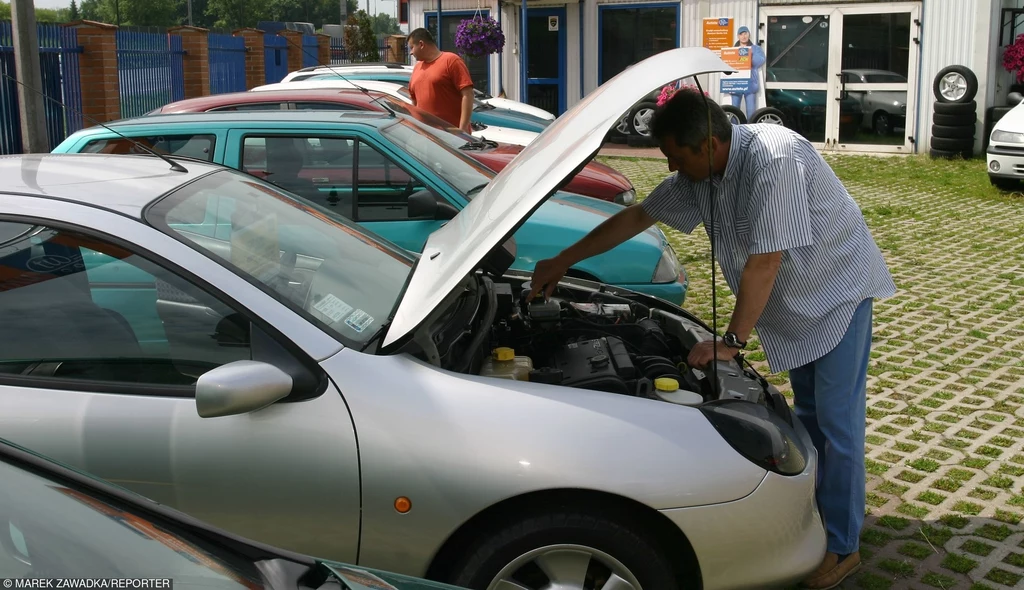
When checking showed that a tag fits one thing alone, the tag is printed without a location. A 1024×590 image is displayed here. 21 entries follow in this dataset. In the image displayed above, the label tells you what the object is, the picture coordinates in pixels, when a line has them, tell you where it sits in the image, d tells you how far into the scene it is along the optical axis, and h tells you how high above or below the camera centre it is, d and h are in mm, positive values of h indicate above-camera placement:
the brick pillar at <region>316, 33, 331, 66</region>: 23203 +824
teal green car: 5988 -535
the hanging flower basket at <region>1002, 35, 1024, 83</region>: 16203 +197
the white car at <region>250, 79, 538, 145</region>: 11491 -539
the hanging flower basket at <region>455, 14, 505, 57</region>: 18406 +757
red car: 7914 -217
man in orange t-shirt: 10125 -34
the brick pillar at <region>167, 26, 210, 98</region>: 17531 +419
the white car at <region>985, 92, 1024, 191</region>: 11898 -898
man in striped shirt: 3350 -654
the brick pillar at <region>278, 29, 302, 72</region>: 21047 +626
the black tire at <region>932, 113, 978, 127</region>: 15969 -752
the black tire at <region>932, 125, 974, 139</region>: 16031 -941
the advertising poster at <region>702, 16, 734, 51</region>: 18641 +779
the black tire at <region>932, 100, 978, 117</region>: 15898 -566
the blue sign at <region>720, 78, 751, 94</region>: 17969 -191
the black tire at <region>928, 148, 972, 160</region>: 16219 -1312
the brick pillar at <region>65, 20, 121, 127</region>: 14289 +282
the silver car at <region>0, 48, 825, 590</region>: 2768 -928
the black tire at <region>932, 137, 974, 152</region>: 16109 -1149
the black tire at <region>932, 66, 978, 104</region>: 15961 -168
